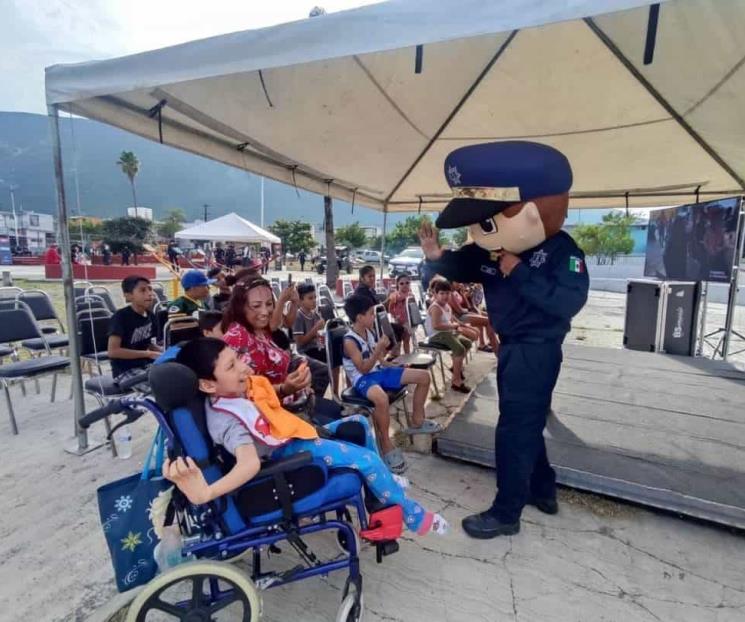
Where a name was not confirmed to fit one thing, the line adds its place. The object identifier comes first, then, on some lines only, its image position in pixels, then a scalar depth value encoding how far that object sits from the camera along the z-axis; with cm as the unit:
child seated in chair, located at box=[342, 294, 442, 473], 294
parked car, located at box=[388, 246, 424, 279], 2116
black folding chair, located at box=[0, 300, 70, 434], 343
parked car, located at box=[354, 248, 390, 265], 3303
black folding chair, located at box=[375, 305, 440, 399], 366
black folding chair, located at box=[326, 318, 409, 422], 300
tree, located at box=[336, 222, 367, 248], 4400
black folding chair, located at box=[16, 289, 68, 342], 514
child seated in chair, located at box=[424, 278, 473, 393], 474
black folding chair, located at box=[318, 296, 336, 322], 548
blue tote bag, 156
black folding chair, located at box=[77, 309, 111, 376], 355
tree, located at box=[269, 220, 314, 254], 3938
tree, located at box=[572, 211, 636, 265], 2998
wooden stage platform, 250
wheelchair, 146
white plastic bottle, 312
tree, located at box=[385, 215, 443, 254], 3822
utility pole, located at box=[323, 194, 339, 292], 1031
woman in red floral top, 244
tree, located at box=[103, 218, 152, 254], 3344
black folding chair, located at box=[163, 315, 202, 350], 280
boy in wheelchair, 144
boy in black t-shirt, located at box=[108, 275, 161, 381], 319
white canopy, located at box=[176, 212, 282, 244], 1444
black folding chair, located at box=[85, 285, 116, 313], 532
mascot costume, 200
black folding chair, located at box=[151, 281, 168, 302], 601
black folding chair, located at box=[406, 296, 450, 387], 522
